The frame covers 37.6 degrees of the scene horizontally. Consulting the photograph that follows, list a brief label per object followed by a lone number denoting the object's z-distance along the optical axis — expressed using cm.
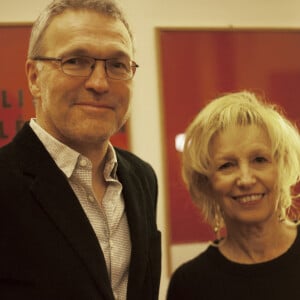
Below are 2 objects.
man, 111
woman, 147
